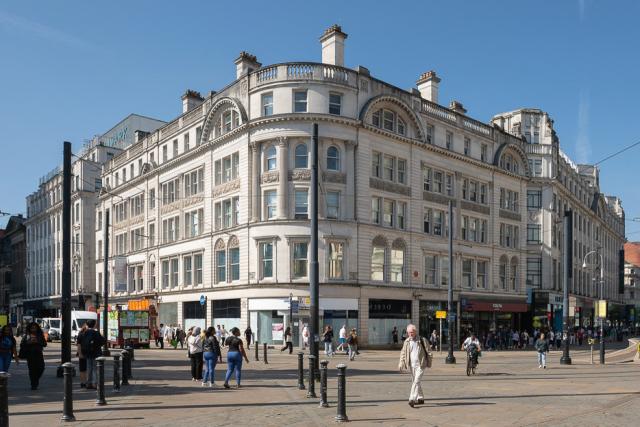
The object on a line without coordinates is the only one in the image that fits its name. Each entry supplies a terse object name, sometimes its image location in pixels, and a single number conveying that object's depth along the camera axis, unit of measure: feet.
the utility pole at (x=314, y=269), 57.26
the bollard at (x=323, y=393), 44.86
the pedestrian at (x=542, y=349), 90.27
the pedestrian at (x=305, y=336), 119.86
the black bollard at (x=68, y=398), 38.47
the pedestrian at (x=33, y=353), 56.44
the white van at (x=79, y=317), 158.30
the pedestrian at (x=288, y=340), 118.62
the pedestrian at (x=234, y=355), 56.18
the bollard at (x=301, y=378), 55.83
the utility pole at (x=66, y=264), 61.41
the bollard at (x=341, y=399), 38.91
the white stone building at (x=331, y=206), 134.00
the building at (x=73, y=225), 234.38
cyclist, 76.02
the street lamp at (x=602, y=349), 96.84
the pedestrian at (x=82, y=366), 56.80
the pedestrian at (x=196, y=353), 62.64
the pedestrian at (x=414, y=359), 44.96
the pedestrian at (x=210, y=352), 58.44
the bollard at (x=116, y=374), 53.11
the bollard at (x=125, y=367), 59.88
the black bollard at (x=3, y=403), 28.19
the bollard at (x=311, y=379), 51.31
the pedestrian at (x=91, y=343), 54.75
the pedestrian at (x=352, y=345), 105.60
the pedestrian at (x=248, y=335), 128.89
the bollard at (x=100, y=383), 43.83
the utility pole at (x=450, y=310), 100.53
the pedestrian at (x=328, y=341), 113.80
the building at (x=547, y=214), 196.34
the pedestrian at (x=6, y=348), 55.62
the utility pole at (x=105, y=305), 101.78
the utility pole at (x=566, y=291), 98.25
